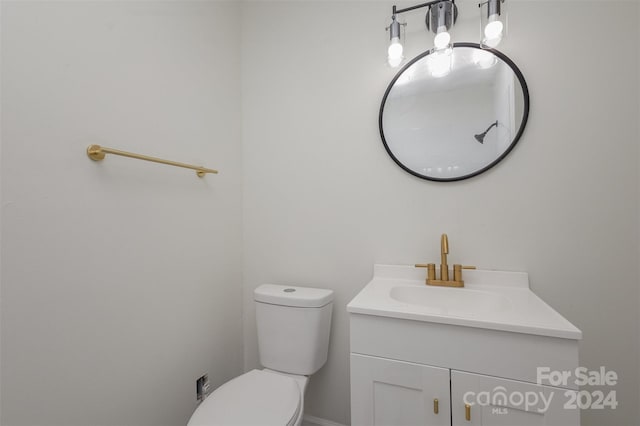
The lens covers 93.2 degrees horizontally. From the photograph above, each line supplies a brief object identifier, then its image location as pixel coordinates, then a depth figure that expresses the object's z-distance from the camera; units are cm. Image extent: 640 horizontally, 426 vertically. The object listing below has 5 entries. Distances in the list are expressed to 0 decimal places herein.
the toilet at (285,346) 112
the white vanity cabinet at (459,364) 80
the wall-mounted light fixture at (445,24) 113
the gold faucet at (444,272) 122
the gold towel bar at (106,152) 97
